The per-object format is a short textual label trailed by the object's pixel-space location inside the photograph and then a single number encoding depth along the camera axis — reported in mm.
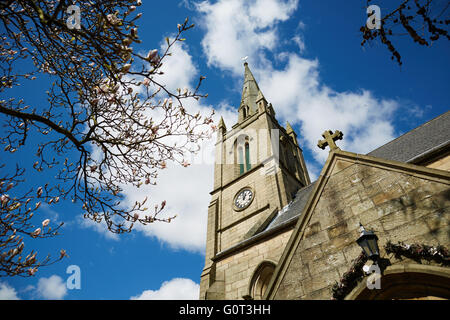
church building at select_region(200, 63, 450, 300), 3711
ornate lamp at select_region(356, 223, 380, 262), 3867
